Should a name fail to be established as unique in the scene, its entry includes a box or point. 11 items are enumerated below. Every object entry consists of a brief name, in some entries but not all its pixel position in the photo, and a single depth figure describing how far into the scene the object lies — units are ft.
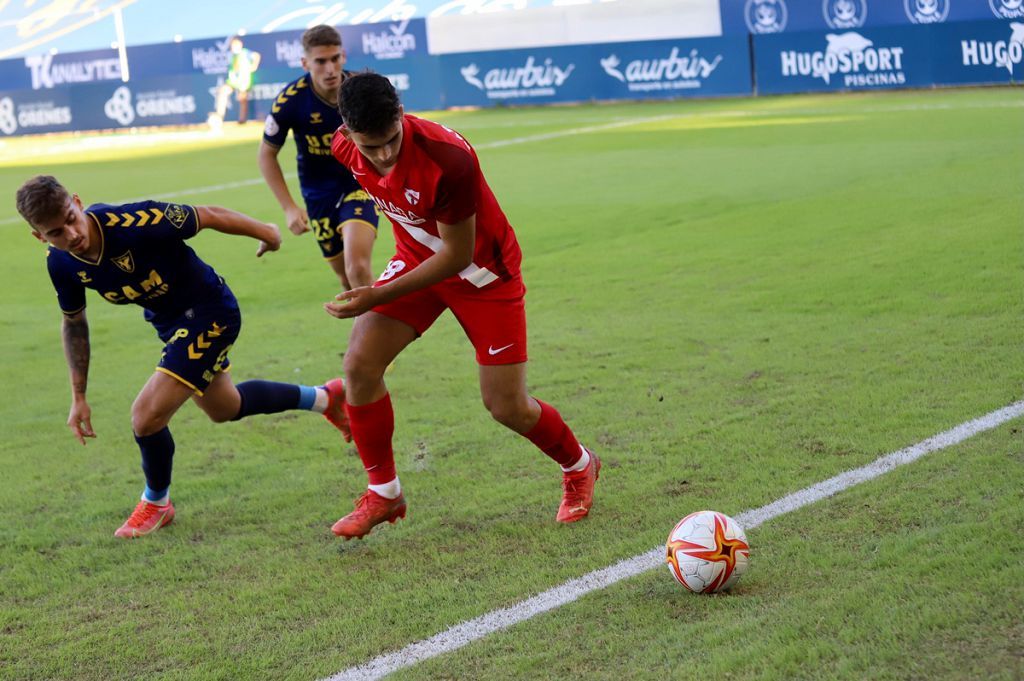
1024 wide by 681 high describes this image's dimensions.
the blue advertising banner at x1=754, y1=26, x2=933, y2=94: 85.15
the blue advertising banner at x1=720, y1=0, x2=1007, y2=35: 83.56
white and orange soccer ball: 13.71
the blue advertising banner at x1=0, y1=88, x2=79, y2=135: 118.42
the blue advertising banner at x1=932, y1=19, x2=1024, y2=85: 80.64
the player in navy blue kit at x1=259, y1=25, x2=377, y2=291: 25.58
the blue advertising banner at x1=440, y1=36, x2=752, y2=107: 94.22
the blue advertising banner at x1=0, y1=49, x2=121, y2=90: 136.15
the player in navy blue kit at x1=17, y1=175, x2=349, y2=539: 17.02
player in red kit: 14.94
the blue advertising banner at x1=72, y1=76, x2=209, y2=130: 116.78
